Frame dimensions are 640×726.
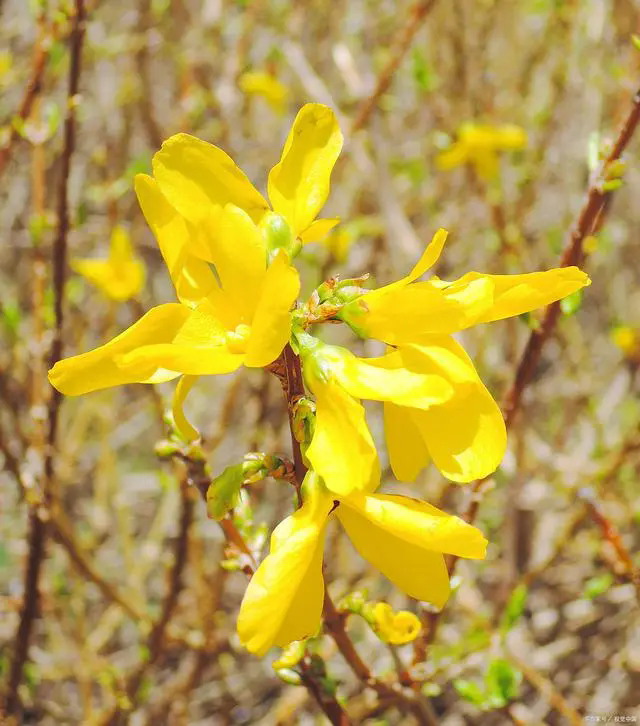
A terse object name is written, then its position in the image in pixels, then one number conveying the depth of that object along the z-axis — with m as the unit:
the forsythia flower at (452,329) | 0.17
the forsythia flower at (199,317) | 0.16
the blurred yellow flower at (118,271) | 0.38
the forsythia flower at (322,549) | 0.16
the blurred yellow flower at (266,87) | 0.46
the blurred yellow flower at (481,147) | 0.44
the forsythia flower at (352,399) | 0.16
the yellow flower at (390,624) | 0.19
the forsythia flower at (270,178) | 0.18
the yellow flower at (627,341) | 0.44
